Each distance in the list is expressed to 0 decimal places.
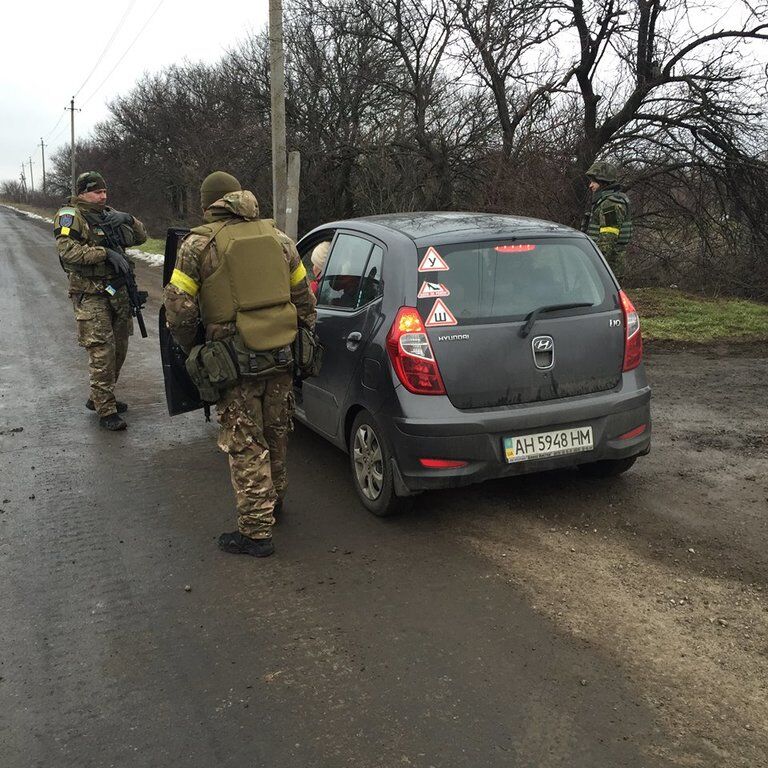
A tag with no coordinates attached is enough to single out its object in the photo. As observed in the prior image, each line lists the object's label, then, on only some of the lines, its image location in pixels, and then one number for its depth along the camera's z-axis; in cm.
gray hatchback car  386
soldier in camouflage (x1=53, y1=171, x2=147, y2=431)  595
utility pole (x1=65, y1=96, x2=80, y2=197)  5391
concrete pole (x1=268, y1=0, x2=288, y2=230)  1241
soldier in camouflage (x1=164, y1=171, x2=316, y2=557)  363
